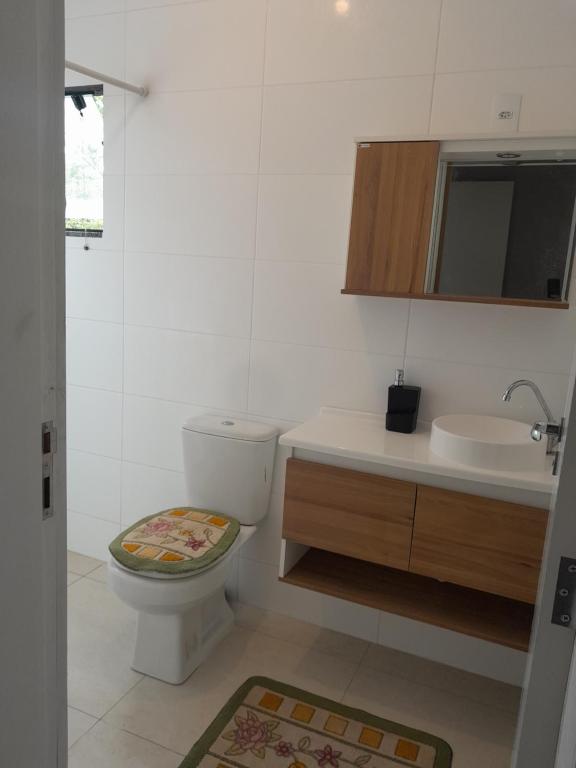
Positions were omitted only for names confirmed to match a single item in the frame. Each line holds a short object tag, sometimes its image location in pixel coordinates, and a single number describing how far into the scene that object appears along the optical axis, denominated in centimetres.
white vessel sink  174
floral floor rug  176
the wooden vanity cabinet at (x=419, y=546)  174
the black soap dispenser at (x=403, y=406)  208
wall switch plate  188
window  259
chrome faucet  181
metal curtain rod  204
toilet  193
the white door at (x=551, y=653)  68
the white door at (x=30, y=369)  54
